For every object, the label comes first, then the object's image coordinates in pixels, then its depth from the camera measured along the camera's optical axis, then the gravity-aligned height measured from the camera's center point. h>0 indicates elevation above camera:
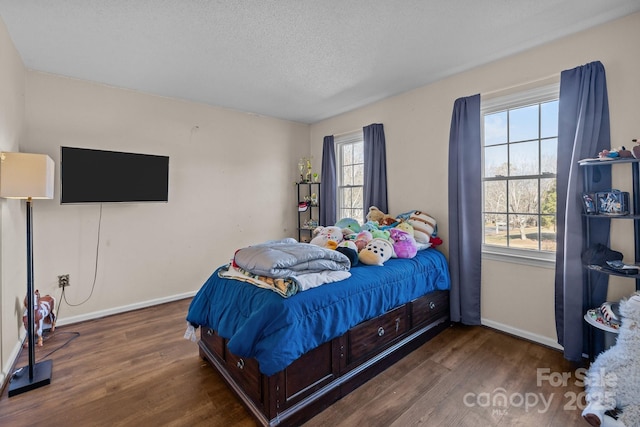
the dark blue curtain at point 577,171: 2.13 +0.27
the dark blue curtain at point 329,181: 4.40 +0.43
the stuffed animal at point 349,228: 2.98 -0.21
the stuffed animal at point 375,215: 3.46 -0.07
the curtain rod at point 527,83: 2.38 +1.08
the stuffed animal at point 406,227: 2.94 -0.19
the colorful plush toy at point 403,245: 2.62 -0.33
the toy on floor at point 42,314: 2.52 -0.92
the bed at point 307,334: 1.57 -0.78
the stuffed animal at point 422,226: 2.97 -0.18
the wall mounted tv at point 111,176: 2.90 +0.37
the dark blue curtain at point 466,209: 2.81 -0.01
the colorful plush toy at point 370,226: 2.96 -0.18
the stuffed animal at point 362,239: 2.57 -0.27
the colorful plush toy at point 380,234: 2.71 -0.24
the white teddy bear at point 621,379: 1.44 -0.93
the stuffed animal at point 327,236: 2.79 -0.27
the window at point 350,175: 4.16 +0.51
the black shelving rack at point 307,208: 4.68 +0.02
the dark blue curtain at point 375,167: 3.66 +0.53
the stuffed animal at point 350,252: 2.32 -0.34
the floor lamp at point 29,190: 1.86 +0.13
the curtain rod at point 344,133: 4.02 +1.10
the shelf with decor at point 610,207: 1.91 +0.00
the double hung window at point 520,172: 2.50 +0.33
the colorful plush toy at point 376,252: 2.36 -0.36
